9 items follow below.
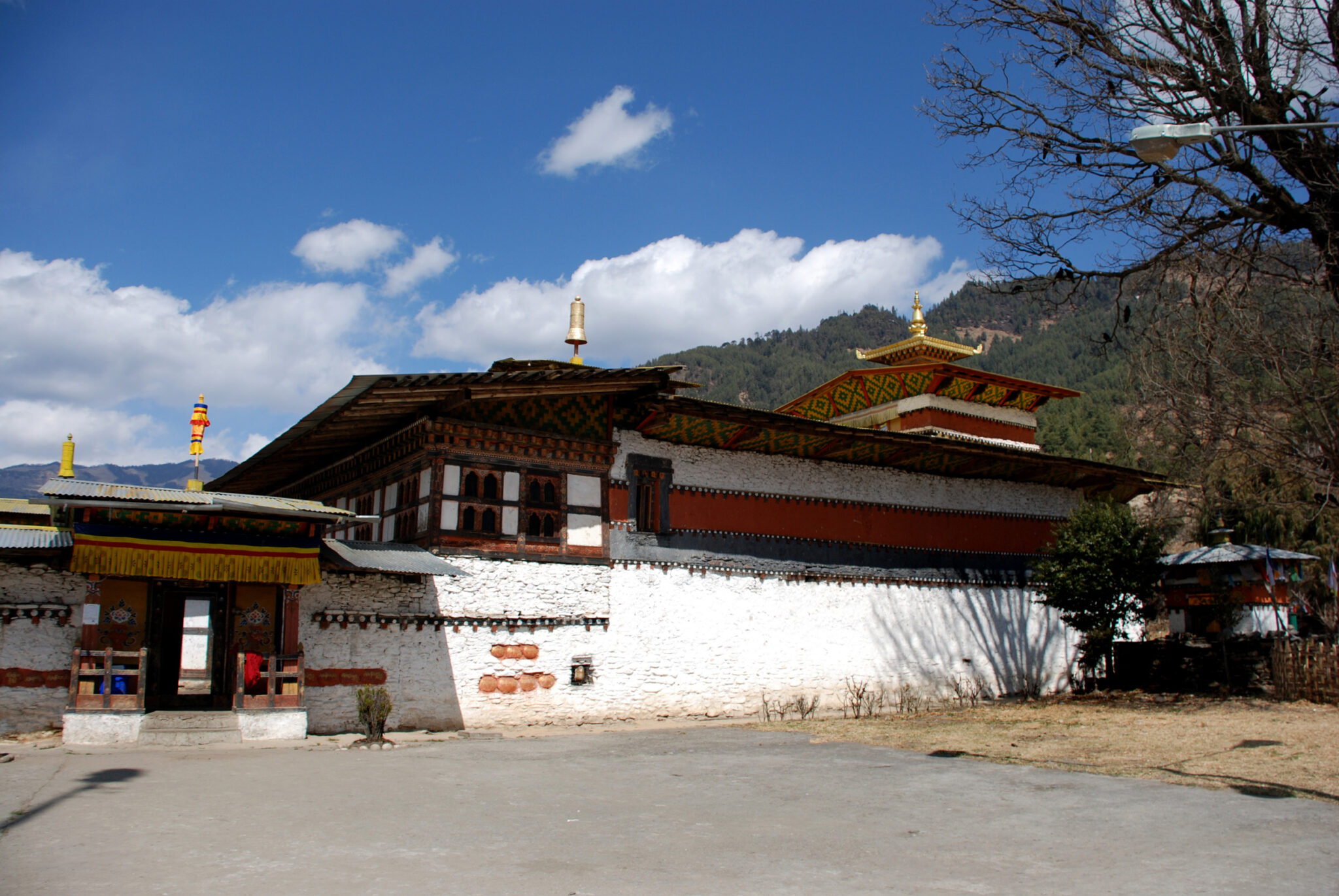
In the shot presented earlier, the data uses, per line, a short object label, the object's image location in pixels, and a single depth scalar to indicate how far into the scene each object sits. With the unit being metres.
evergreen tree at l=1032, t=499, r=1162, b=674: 17.95
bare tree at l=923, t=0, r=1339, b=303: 11.38
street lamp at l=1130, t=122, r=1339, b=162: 7.34
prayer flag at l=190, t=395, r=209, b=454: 14.42
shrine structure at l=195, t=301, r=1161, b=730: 13.93
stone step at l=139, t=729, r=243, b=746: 10.80
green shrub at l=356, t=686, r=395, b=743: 11.57
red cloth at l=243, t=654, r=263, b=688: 12.16
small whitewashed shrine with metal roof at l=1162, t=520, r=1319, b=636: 19.36
